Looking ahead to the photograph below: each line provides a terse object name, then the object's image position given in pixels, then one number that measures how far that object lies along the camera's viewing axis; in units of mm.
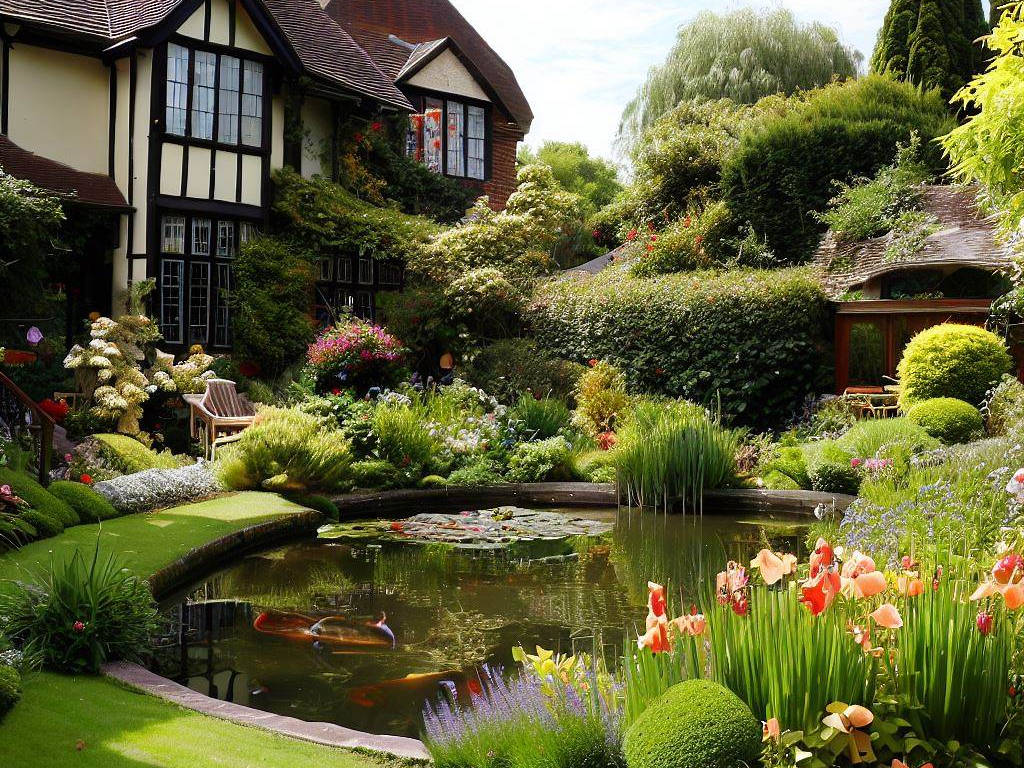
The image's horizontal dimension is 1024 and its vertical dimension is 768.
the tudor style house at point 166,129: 16375
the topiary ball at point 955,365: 13781
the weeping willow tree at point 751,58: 31141
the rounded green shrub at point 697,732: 3260
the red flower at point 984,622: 3294
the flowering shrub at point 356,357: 15930
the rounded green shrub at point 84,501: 9016
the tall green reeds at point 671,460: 12211
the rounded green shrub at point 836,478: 12039
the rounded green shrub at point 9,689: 4566
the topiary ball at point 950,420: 12812
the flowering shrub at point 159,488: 9711
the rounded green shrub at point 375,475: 12328
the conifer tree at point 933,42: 24594
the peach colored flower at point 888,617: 3166
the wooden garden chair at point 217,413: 13539
